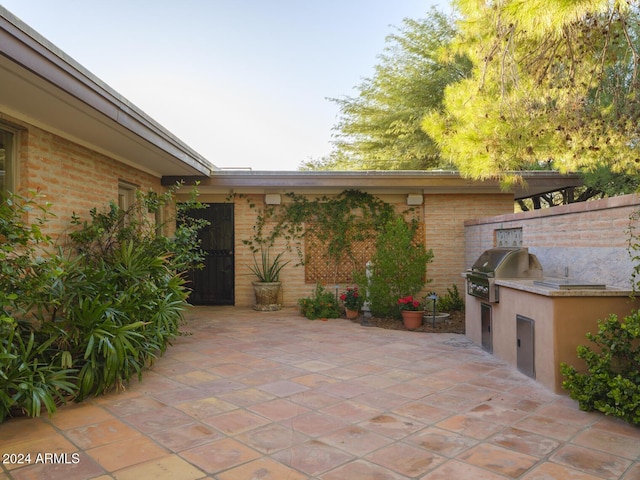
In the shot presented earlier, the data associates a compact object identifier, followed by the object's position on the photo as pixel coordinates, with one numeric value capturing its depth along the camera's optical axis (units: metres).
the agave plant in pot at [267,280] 8.71
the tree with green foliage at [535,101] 4.10
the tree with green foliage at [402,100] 13.48
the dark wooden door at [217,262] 9.38
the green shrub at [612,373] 3.13
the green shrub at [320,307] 8.00
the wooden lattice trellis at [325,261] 9.24
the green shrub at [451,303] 8.41
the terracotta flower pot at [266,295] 8.70
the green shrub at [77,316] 3.21
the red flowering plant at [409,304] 7.25
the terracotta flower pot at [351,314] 7.97
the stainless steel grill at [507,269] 5.18
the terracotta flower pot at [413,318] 7.08
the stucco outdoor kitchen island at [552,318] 3.78
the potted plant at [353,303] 7.97
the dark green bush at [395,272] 7.45
